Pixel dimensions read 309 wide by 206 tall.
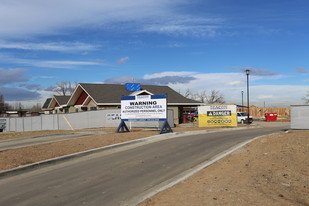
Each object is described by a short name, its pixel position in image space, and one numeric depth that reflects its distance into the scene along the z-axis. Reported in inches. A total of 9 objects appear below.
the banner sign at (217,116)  1128.8
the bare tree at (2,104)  3744.3
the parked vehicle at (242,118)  1600.4
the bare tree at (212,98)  3809.1
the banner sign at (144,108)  791.7
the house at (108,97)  1465.3
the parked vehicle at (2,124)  1672.0
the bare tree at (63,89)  3882.9
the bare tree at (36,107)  5664.9
